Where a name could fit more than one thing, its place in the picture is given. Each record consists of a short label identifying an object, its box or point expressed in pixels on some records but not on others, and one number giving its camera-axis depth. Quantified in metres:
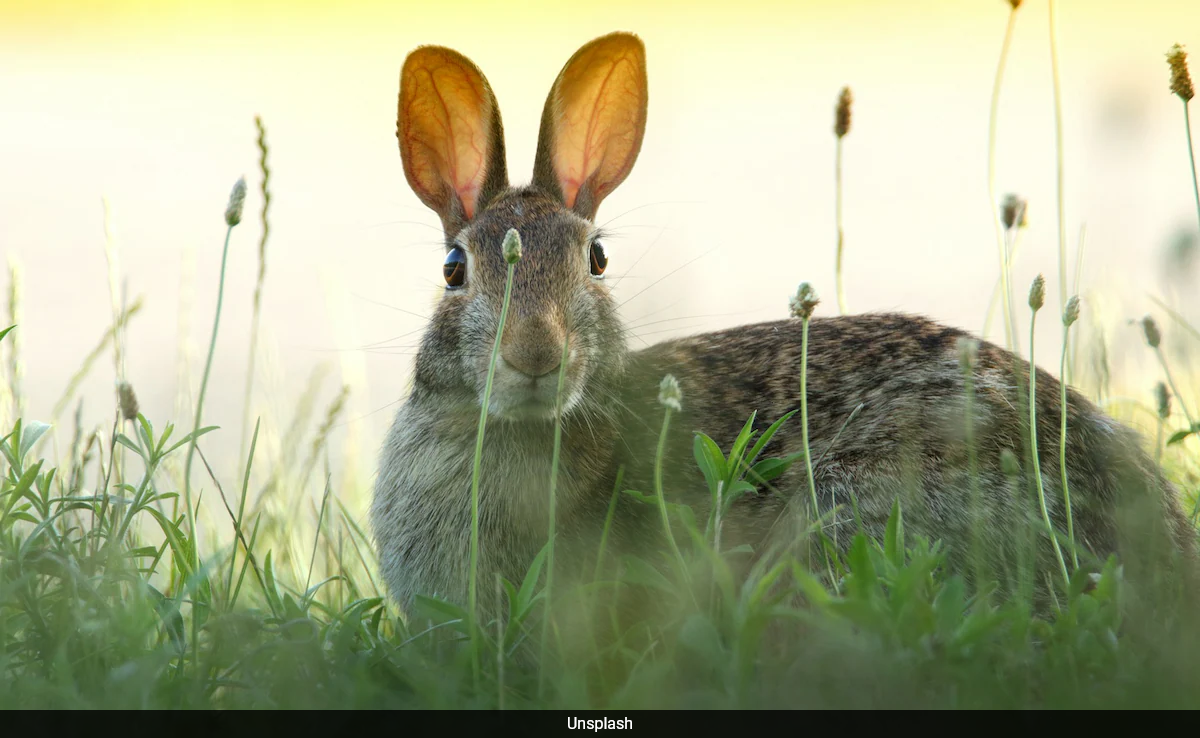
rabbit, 8.45
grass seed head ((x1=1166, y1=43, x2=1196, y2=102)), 7.21
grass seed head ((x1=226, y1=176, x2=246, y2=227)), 6.50
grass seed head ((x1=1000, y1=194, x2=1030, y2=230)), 7.00
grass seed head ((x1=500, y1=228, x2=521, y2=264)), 6.11
